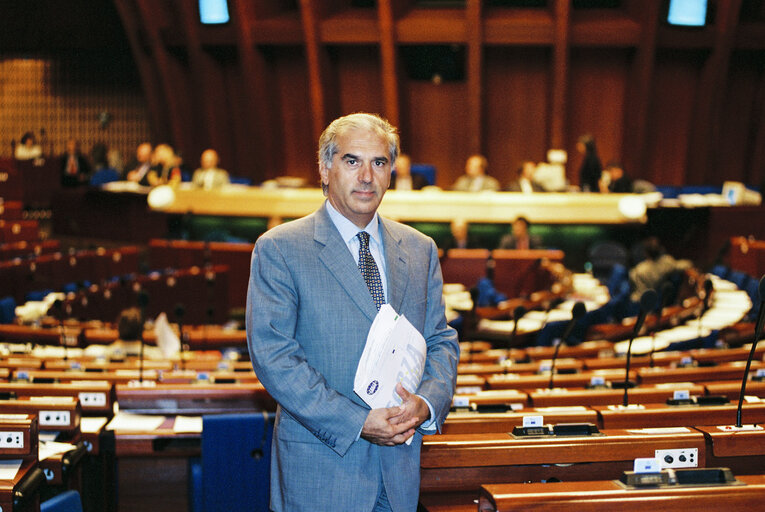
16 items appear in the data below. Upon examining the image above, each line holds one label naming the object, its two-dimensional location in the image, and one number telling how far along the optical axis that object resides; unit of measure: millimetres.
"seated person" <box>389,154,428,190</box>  10461
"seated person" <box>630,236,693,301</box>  7621
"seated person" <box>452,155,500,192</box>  10672
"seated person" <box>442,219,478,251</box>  8953
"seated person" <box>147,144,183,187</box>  11898
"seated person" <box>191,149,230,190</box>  11368
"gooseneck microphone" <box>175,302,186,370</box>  4395
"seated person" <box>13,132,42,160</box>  14820
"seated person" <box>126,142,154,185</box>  12289
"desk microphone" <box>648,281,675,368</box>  4246
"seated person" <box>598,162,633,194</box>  10703
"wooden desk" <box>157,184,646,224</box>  9867
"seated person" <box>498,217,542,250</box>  8914
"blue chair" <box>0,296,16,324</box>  6211
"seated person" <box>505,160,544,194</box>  10477
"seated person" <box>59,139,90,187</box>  13859
